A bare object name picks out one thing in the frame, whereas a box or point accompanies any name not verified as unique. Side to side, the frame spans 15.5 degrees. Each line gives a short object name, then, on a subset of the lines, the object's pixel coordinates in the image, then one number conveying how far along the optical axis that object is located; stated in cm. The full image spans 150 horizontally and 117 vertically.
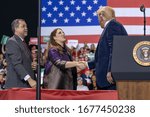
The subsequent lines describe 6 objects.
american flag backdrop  1101
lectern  425
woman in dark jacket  529
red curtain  489
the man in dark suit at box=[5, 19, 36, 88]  516
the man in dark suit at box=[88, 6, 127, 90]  513
